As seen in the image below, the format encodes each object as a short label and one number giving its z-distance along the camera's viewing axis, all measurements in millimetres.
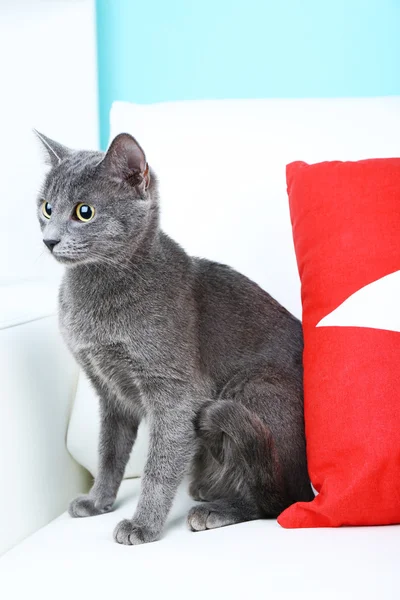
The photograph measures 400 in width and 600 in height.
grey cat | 1119
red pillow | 992
